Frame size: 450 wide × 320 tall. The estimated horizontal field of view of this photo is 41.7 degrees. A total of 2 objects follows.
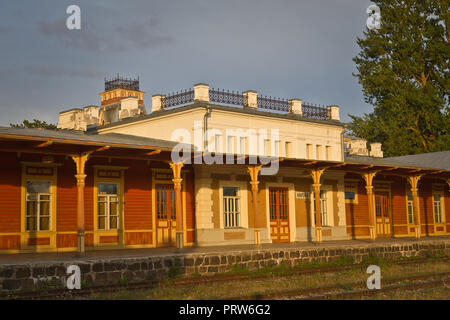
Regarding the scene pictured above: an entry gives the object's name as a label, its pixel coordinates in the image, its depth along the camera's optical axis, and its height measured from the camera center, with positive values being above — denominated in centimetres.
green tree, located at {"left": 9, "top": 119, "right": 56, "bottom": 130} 4167 +731
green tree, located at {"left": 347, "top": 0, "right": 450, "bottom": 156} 4112 +995
